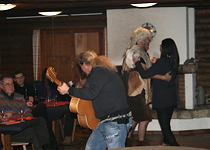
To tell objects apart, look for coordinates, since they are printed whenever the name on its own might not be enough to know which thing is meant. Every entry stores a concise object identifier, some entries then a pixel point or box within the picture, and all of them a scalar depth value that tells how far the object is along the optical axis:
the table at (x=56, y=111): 5.85
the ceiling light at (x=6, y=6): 6.39
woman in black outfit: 5.15
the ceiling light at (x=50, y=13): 7.68
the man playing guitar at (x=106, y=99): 3.74
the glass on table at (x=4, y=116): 4.68
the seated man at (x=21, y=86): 6.77
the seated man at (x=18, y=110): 5.03
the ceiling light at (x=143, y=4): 6.82
